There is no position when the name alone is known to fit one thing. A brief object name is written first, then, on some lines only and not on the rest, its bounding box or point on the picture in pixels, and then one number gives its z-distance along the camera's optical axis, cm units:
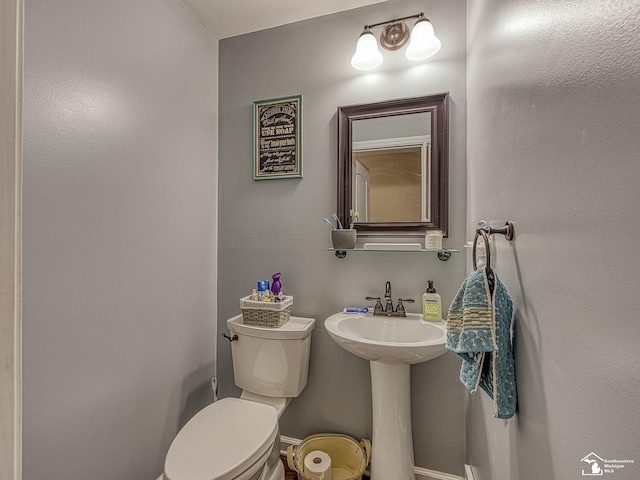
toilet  105
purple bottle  161
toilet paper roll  135
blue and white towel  70
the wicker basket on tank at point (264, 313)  152
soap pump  142
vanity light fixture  143
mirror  149
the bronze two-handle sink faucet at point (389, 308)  149
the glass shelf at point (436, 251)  142
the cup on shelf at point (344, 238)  155
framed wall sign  172
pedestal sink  134
